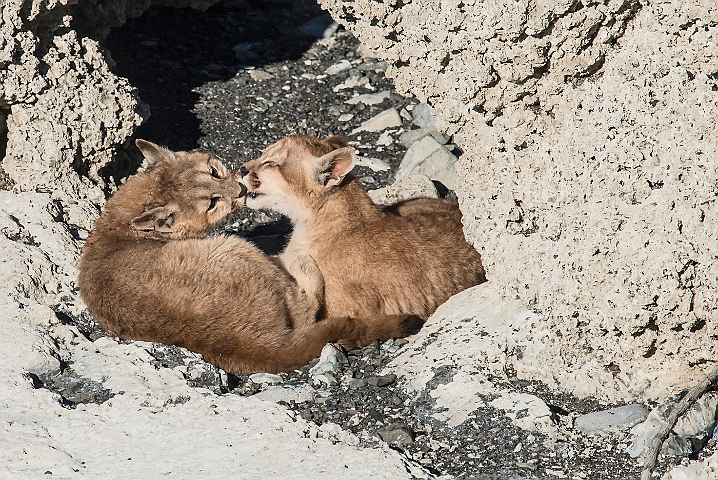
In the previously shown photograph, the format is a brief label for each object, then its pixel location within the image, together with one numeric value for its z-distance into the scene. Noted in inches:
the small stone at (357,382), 418.0
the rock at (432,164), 690.8
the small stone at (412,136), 730.8
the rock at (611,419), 349.7
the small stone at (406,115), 764.0
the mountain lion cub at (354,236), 502.3
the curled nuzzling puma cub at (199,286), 442.6
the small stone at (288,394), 403.9
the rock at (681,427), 330.6
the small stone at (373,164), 708.7
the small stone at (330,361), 433.4
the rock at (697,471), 281.0
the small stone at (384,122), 754.8
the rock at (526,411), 354.6
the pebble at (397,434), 362.0
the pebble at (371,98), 789.9
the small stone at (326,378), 423.2
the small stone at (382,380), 413.4
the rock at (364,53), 855.1
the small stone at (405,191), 650.8
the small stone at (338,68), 839.1
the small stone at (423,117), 749.3
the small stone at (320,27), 894.4
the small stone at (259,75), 824.3
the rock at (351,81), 815.1
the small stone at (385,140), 738.2
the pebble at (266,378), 429.7
